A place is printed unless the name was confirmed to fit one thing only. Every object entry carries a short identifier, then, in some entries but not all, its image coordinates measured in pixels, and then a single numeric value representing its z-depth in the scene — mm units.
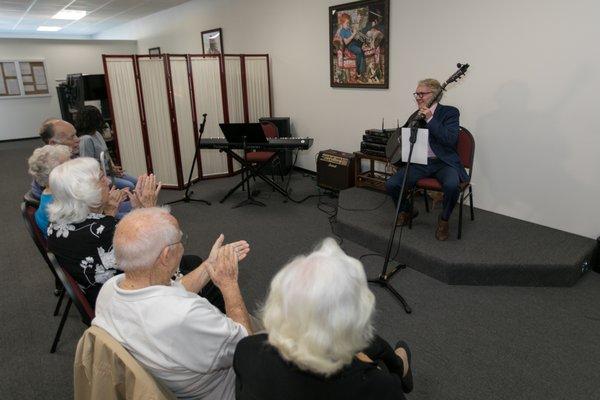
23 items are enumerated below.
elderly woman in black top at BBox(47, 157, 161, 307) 1709
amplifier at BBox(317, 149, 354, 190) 4520
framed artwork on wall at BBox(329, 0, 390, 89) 4172
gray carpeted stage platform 2680
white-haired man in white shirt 1118
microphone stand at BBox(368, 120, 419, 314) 2469
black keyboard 4258
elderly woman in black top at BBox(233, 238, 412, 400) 893
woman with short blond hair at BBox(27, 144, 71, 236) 2385
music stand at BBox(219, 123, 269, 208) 4133
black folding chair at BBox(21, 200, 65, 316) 2037
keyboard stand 4540
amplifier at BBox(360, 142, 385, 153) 4117
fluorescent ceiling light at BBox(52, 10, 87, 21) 7983
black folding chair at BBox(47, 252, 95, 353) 1704
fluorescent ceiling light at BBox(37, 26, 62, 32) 10166
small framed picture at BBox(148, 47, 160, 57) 9008
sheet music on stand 2672
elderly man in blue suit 2967
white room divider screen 4809
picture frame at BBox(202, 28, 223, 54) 6820
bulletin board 9508
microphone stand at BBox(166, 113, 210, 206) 4738
